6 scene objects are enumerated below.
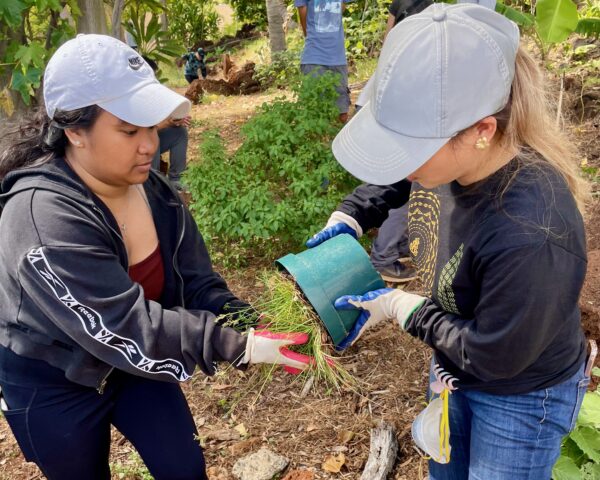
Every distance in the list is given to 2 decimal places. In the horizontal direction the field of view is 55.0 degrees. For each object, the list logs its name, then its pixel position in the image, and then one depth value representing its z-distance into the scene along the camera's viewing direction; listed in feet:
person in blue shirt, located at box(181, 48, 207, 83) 39.84
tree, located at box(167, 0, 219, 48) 56.24
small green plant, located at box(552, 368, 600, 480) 7.10
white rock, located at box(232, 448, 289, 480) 8.37
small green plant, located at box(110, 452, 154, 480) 8.81
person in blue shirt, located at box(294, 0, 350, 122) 17.28
